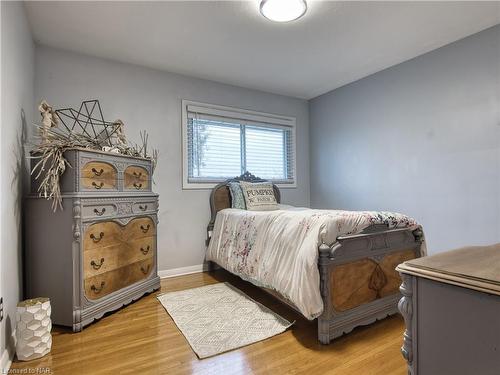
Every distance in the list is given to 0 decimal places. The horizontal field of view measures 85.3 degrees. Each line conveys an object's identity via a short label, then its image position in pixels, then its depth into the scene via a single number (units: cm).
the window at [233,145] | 341
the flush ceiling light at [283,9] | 200
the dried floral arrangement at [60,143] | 195
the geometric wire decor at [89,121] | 271
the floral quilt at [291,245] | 171
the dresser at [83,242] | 195
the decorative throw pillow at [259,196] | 332
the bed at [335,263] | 172
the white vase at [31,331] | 161
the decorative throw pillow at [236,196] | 336
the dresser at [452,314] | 64
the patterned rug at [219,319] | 178
